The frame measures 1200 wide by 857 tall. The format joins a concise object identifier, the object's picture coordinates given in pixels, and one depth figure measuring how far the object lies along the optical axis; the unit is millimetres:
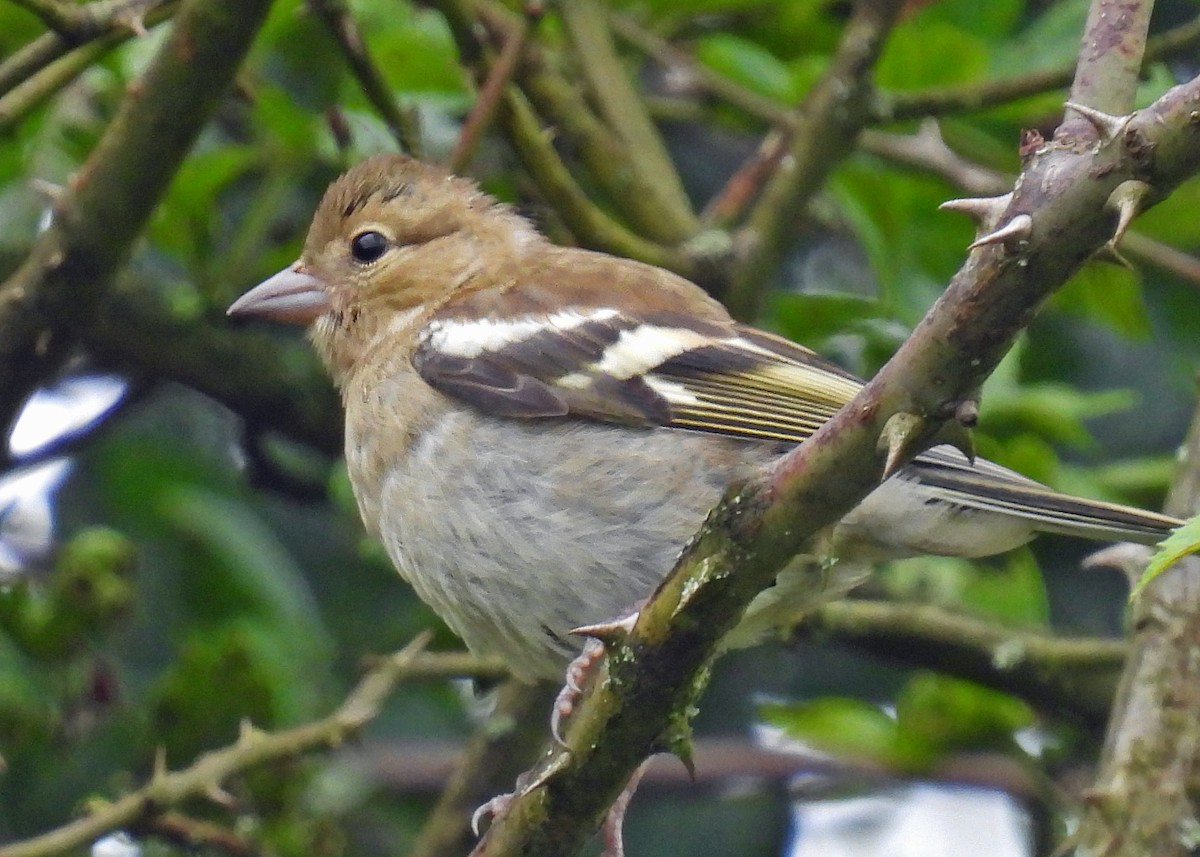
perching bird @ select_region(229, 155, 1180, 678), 7344
